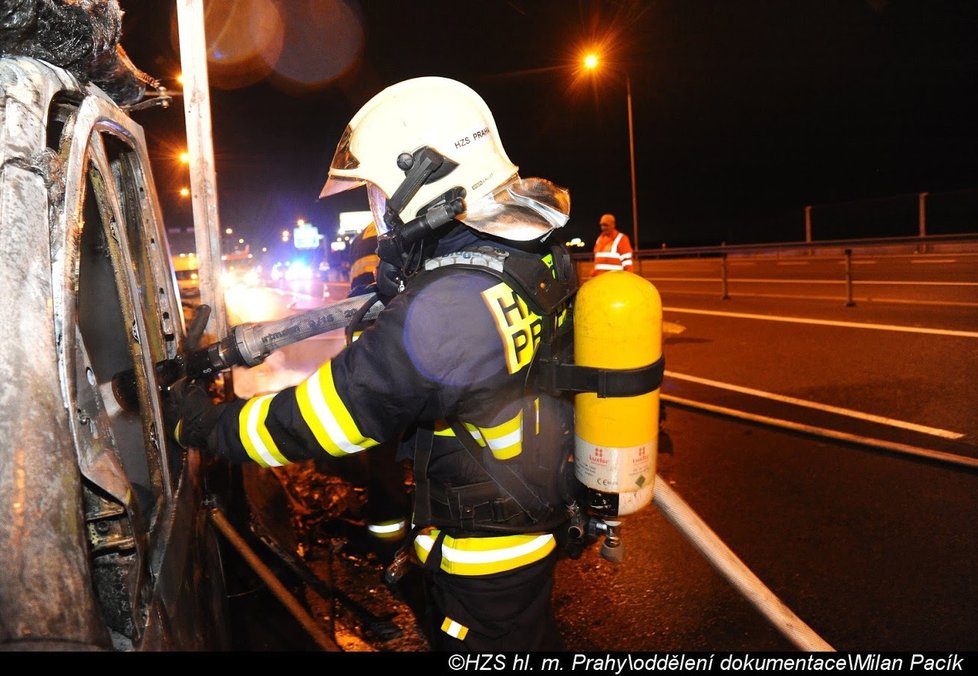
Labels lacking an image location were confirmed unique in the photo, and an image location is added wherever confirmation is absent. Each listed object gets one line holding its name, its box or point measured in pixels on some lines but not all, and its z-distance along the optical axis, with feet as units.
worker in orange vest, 28.17
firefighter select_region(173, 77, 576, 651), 5.70
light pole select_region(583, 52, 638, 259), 69.05
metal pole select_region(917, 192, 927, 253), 66.03
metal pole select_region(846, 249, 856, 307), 34.01
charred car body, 3.33
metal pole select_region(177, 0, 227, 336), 7.83
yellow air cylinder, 6.17
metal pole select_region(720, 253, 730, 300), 43.47
